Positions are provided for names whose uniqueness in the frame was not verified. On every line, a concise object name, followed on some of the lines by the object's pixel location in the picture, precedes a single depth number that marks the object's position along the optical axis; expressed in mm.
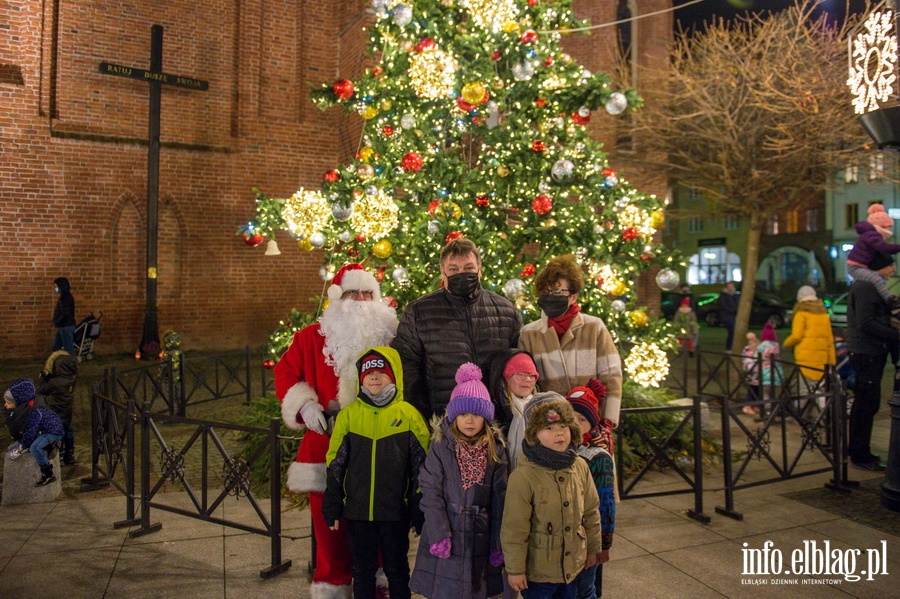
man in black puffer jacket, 3611
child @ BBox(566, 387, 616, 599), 3264
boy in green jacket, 3209
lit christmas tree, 6336
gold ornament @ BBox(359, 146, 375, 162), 6812
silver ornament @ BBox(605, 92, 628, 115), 6359
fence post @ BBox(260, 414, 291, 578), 4156
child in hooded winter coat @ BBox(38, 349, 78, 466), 6227
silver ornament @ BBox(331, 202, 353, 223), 6293
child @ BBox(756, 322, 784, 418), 8250
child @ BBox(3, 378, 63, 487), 5371
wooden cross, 12164
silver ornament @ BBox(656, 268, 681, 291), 6684
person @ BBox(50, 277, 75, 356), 10914
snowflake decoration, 4969
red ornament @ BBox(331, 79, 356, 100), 6789
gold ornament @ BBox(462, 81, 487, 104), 6094
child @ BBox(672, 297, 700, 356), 13297
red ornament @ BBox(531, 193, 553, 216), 6215
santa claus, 3588
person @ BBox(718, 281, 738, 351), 14336
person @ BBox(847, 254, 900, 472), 6195
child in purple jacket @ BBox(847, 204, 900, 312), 6078
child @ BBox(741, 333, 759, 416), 8648
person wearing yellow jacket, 7996
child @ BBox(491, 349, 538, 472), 3314
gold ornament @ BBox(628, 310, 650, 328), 6609
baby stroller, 11672
